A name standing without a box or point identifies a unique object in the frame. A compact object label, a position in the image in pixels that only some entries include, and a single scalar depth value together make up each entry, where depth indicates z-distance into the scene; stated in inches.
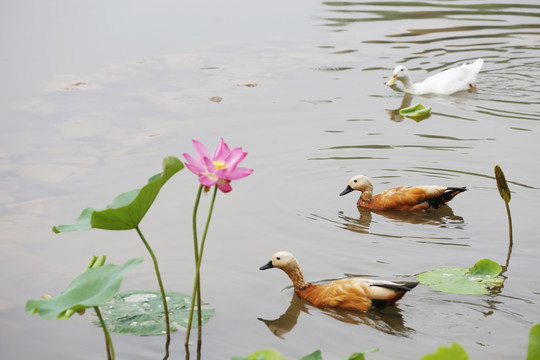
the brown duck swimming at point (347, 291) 430.3
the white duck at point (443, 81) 873.5
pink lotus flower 328.5
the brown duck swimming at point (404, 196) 590.2
